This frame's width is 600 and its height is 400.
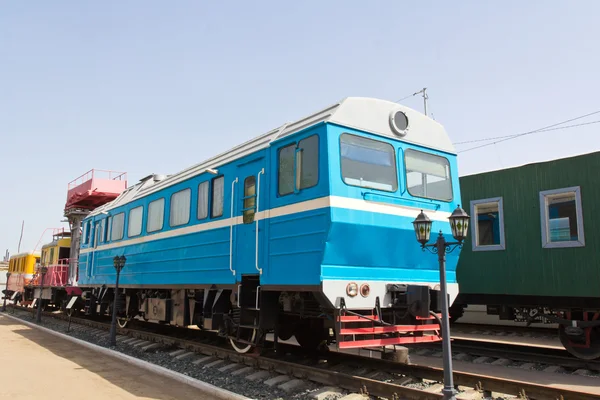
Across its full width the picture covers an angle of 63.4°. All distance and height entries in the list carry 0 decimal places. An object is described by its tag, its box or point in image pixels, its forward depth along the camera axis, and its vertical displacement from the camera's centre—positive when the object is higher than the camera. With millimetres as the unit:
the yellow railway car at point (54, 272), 19609 +169
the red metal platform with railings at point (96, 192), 21312 +3697
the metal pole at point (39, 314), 16906 -1309
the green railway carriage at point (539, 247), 9539 +711
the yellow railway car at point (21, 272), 25859 +217
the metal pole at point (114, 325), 11148 -1115
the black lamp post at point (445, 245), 5184 +378
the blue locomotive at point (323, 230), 6457 +714
